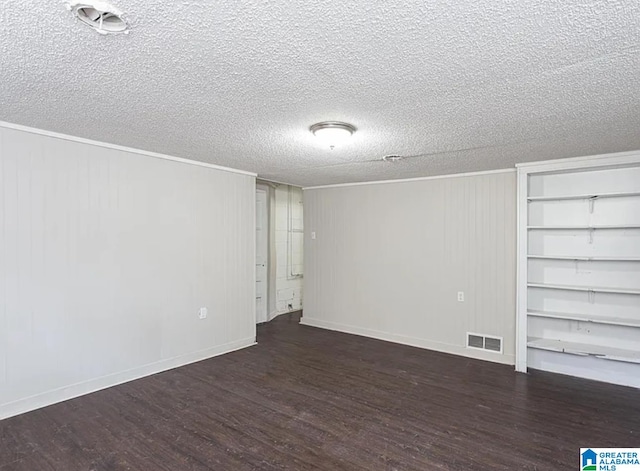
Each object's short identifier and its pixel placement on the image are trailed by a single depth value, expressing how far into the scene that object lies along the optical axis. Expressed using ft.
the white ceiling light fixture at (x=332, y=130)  8.88
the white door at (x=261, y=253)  20.29
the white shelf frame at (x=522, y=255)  13.08
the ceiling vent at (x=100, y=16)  4.45
